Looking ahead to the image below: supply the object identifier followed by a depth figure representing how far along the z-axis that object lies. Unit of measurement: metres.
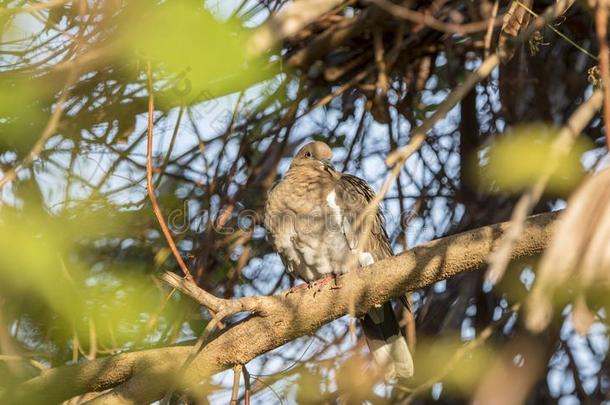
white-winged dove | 8.05
